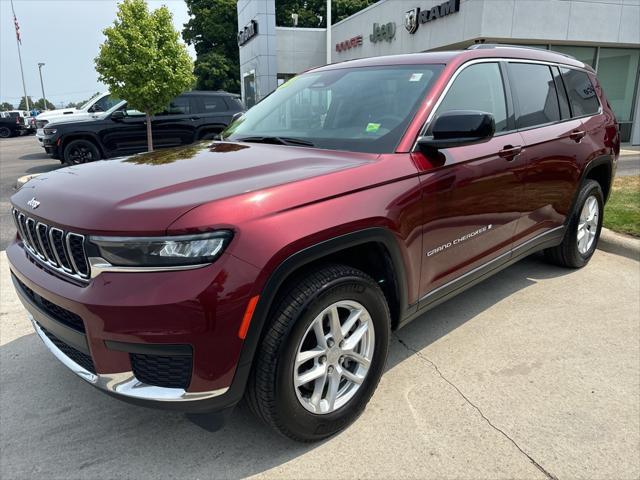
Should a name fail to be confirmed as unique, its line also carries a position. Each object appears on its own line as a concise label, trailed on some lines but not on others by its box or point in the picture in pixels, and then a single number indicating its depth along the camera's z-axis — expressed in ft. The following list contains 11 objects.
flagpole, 143.64
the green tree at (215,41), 133.80
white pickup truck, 38.73
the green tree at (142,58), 34.09
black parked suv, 38.19
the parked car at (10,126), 102.61
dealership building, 46.11
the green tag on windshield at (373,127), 9.26
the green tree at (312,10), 130.21
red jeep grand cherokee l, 6.15
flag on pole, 143.64
